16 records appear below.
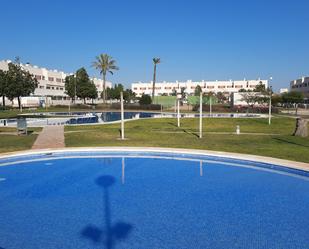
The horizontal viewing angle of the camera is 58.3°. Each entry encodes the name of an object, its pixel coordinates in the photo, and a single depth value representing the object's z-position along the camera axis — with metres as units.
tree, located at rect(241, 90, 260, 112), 52.62
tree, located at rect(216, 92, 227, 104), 94.00
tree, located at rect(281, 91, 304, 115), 62.86
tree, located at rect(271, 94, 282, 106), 66.01
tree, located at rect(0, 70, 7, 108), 33.69
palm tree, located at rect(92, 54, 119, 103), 62.16
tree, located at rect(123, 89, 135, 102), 83.99
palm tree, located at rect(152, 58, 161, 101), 67.31
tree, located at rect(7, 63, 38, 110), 29.03
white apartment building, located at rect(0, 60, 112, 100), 66.50
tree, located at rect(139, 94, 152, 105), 54.59
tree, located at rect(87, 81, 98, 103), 60.38
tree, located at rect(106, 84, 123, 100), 85.75
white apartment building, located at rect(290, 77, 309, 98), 87.79
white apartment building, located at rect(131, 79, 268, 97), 115.50
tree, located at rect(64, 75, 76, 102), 59.59
